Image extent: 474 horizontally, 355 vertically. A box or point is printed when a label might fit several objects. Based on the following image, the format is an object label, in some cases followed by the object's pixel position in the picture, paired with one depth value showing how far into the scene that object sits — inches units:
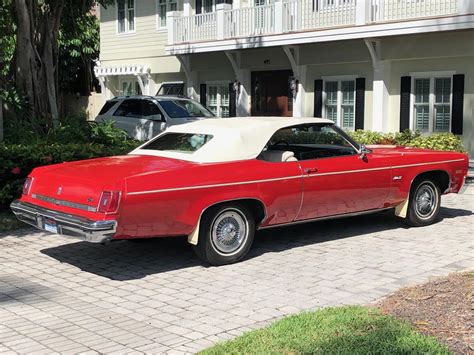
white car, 595.2
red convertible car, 240.7
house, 610.9
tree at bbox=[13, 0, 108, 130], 462.3
